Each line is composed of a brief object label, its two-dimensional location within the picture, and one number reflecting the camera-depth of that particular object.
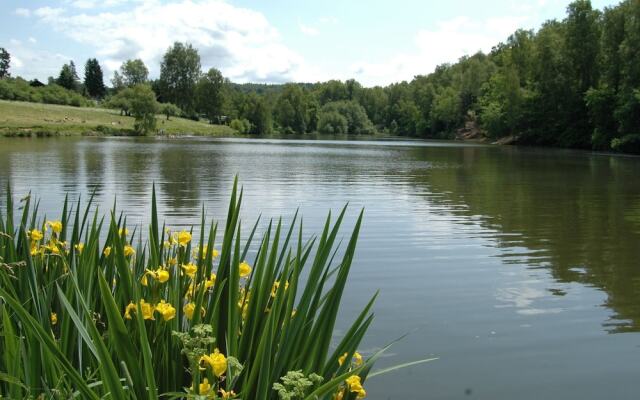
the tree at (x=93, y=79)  131.38
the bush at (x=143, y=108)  81.06
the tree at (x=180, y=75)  114.12
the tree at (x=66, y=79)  121.12
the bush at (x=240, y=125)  110.62
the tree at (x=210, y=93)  115.00
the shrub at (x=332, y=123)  141.88
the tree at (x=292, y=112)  138.12
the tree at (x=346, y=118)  142.62
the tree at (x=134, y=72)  127.81
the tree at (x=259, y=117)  121.31
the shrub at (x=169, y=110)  97.72
